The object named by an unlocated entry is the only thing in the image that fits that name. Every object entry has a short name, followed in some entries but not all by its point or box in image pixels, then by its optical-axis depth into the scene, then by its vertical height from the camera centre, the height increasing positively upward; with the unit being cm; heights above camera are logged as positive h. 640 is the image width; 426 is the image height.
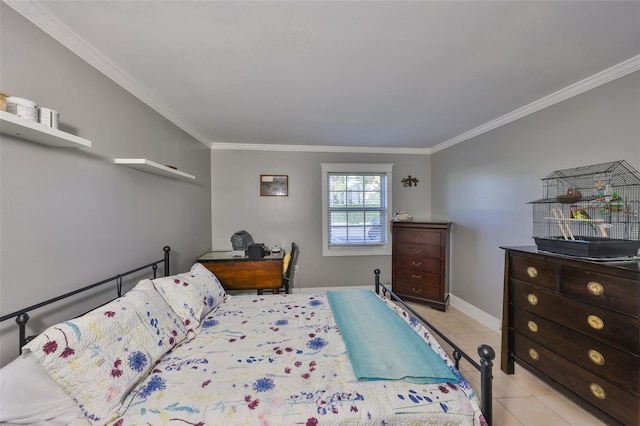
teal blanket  126 -78
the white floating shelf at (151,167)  184 +34
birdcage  170 +2
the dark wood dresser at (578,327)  148 -78
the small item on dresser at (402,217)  398 -9
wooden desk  316 -75
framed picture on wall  405 +40
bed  102 -82
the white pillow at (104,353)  102 -64
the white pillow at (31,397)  92 -69
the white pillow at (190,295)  180 -63
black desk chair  329 -82
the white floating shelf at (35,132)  104 +35
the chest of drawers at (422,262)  355 -72
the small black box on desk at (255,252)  325 -52
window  421 +3
